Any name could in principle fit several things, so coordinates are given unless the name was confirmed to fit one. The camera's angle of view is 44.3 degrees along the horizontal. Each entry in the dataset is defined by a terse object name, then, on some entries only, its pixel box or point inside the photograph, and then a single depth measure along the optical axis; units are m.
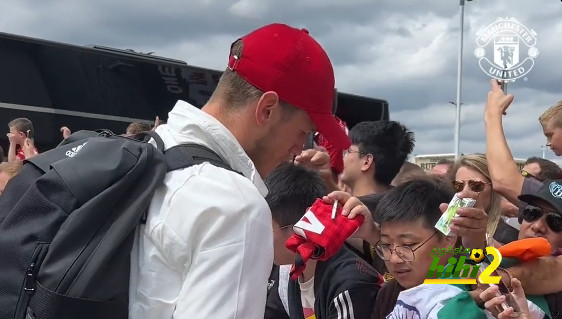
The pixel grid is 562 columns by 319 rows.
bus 6.05
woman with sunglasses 3.08
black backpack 1.39
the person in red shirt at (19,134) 5.68
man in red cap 1.42
